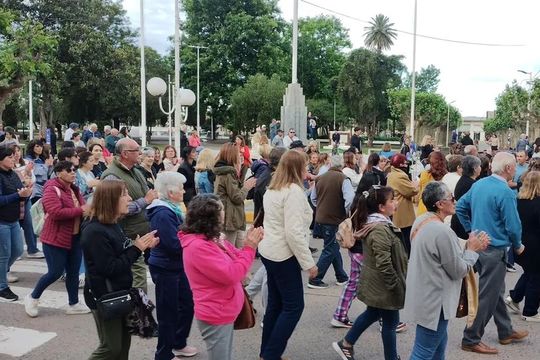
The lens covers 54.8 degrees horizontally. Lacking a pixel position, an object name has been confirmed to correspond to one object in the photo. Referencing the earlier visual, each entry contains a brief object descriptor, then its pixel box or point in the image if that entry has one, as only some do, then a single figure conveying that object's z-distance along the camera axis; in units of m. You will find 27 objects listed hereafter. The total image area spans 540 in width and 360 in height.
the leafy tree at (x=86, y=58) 41.25
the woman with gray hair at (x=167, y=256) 4.21
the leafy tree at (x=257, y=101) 40.91
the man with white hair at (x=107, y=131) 16.10
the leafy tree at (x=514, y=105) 41.72
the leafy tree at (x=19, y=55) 18.95
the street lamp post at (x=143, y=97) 19.92
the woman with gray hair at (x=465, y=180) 6.13
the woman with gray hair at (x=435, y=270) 3.89
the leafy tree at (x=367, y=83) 57.81
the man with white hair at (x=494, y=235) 5.04
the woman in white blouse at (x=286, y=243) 4.41
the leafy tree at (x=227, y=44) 45.50
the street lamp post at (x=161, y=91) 16.52
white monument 18.14
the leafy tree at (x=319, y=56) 64.56
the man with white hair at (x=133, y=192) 5.02
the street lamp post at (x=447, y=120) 60.25
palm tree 74.81
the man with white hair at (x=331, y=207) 6.88
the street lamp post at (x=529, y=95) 37.42
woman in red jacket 5.76
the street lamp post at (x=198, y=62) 43.92
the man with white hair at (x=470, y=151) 10.31
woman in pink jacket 3.67
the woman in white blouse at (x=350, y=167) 8.32
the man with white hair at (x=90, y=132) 17.33
